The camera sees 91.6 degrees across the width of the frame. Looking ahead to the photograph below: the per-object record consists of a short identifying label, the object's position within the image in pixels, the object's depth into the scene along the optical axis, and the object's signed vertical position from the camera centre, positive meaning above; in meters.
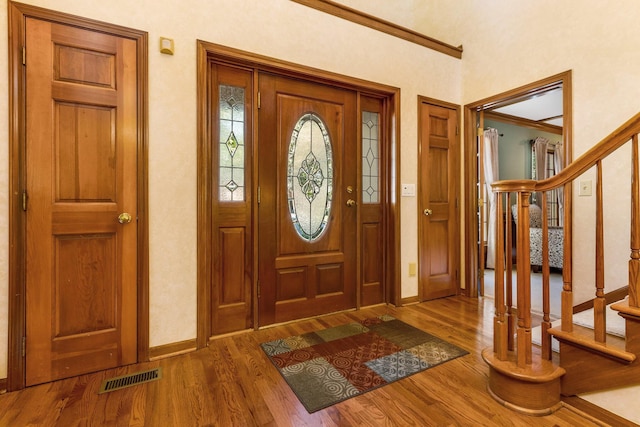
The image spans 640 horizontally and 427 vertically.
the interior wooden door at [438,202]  3.13 +0.10
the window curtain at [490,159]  5.35 +0.93
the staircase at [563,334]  1.36 -0.61
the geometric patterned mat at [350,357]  1.69 -0.94
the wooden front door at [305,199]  2.48 +0.11
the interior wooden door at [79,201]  1.72 +0.07
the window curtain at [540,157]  5.97 +1.06
